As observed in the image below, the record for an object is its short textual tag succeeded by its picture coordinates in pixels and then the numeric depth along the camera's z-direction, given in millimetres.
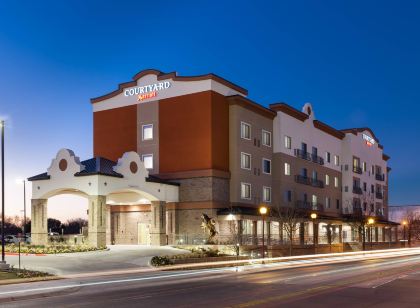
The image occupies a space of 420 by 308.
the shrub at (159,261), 35688
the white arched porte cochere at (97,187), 44750
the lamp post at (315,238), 61881
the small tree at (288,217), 57631
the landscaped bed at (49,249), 40844
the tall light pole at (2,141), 29984
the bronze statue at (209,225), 49375
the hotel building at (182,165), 48125
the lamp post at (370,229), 66562
